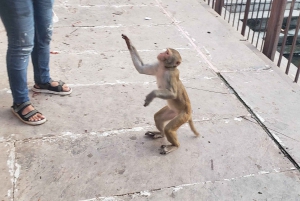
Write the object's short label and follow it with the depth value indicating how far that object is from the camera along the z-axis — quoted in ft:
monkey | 9.46
